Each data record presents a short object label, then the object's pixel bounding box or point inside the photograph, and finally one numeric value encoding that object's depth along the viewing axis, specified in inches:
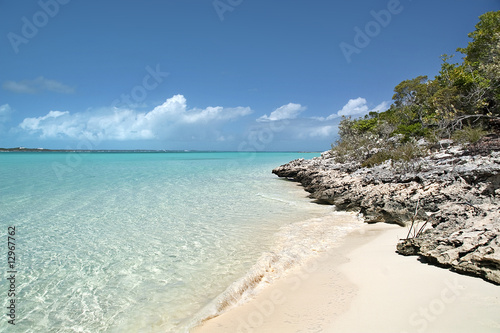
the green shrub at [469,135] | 539.5
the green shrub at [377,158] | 716.7
